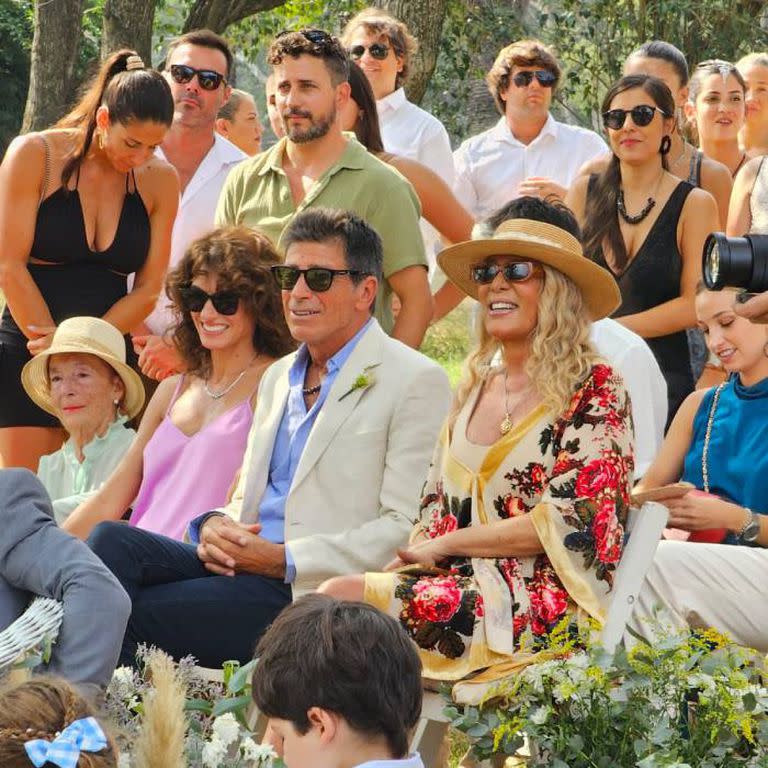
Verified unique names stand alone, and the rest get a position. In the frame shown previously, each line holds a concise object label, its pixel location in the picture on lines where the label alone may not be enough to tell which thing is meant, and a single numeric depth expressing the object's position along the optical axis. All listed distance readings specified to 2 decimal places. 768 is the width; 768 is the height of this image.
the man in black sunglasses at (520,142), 13.95
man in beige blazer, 8.81
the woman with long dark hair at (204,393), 10.02
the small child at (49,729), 4.79
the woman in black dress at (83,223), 11.49
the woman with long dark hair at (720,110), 13.56
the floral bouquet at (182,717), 5.38
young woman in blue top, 8.63
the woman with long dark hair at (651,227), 11.46
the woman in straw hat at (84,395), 11.02
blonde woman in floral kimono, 7.91
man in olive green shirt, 11.04
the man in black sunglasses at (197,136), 13.16
